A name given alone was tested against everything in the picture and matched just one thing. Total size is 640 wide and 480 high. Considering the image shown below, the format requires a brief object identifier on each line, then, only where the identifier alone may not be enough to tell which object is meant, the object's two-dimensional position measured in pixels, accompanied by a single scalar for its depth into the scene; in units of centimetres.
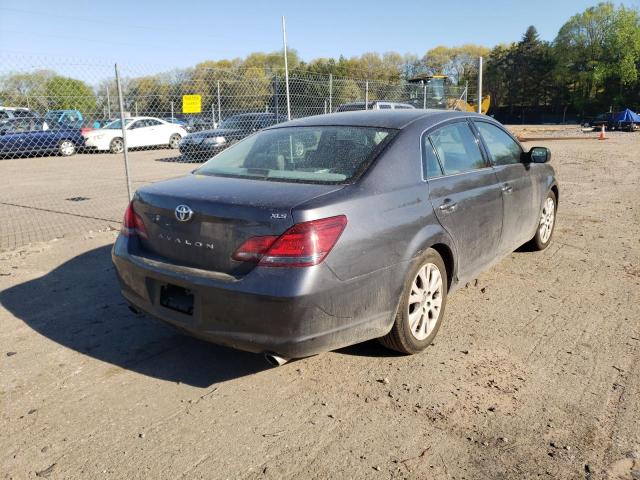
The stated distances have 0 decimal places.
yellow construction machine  2117
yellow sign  852
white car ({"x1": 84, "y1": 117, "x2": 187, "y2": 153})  1997
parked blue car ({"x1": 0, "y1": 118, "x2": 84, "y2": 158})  1597
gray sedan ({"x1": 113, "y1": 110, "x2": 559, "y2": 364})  273
